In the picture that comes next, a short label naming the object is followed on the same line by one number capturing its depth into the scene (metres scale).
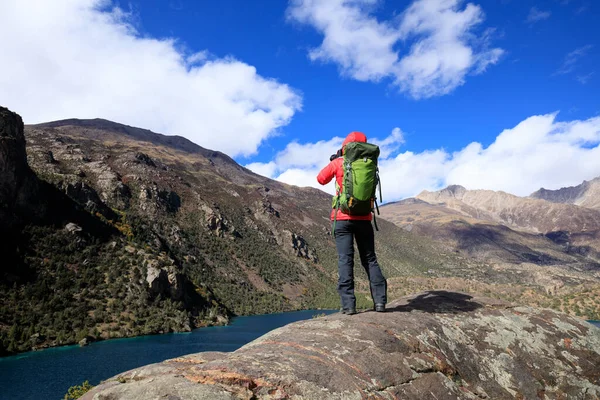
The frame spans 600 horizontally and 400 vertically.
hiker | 6.76
